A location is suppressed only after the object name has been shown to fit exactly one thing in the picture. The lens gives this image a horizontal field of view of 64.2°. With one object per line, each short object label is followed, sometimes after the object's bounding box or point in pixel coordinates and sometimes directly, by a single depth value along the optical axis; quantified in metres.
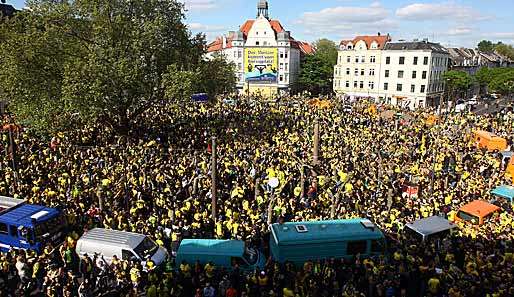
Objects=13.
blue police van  13.75
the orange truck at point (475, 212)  16.11
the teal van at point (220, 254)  12.45
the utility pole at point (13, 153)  19.61
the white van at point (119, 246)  12.59
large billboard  70.06
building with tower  69.69
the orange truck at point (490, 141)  27.81
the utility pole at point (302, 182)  18.39
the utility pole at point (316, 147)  21.64
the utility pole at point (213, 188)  15.77
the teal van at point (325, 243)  13.14
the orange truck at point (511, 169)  22.54
